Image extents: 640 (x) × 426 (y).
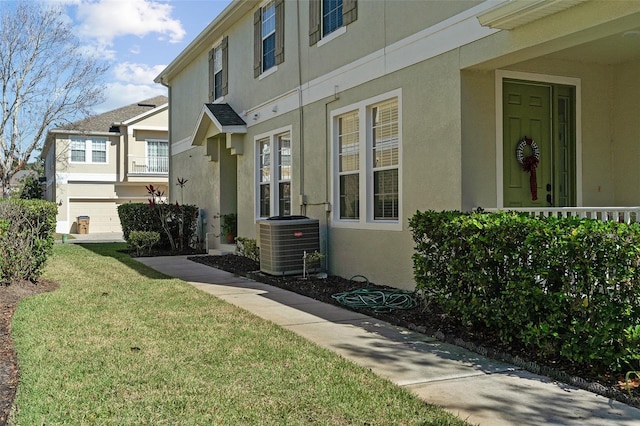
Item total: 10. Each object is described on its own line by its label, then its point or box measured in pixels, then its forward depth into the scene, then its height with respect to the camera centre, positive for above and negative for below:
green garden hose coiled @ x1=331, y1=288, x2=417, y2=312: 7.43 -1.17
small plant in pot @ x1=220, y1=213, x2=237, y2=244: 15.42 -0.29
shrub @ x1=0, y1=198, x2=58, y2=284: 8.39 -0.31
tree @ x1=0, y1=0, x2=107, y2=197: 25.92 +6.56
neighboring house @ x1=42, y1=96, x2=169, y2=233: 33.09 +3.09
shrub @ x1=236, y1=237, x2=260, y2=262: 11.95 -0.71
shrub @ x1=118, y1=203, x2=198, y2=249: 16.88 -0.12
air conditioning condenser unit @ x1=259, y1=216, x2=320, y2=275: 10.08 -0.49
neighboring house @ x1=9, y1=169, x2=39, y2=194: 41.44 +2.81
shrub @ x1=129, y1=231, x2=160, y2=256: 15.30 -0.63
